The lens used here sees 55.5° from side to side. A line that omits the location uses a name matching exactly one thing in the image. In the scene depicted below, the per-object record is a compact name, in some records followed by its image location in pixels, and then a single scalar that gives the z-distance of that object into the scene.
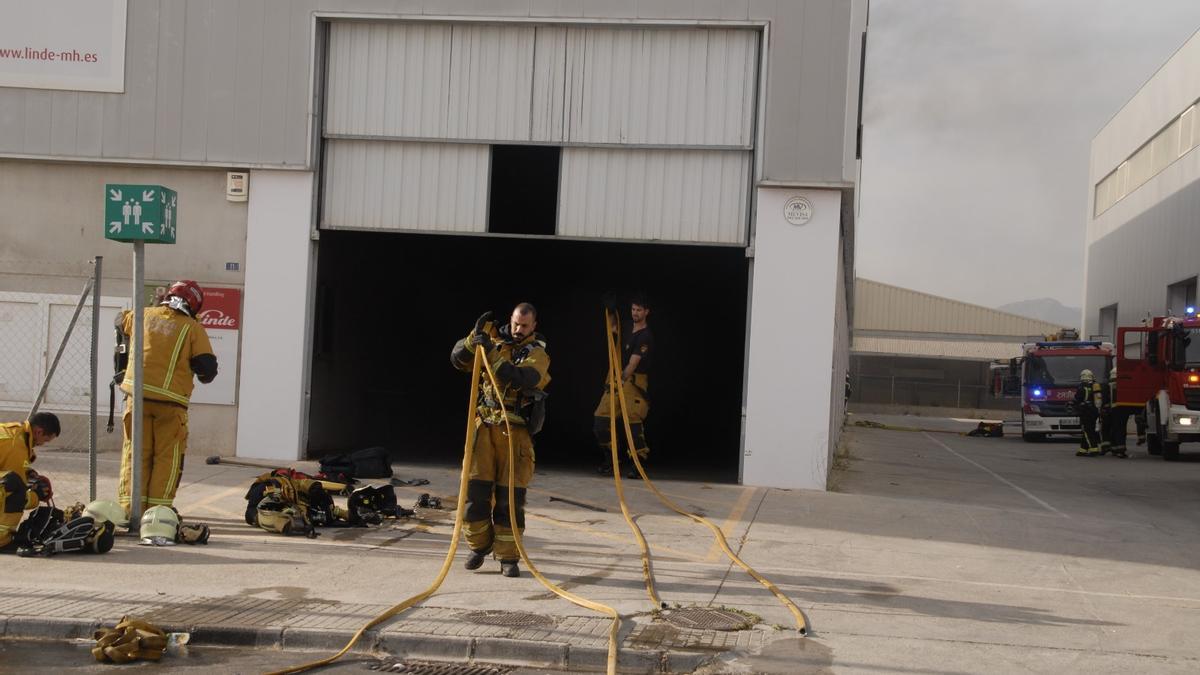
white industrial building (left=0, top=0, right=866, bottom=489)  12.62
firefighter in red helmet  8.66
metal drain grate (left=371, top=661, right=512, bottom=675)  5.75
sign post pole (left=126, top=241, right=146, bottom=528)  8.41
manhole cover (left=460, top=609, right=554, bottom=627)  6.39
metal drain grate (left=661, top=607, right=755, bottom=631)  6.48
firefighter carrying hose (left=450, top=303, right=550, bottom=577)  7.66
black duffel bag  11.77
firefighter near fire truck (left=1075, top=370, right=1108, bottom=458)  23.44
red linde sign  13.29
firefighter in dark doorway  12.65
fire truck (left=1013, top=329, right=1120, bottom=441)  28.31
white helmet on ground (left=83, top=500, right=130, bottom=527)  8.38
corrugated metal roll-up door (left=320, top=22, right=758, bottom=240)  12.98
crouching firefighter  7.64
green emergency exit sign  8.63
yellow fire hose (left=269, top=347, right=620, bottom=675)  6.68
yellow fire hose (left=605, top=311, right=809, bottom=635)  6.82
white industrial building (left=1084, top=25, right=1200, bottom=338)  33.62
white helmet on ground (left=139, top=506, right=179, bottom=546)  8.34
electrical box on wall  13.36
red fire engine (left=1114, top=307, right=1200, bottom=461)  20.61
